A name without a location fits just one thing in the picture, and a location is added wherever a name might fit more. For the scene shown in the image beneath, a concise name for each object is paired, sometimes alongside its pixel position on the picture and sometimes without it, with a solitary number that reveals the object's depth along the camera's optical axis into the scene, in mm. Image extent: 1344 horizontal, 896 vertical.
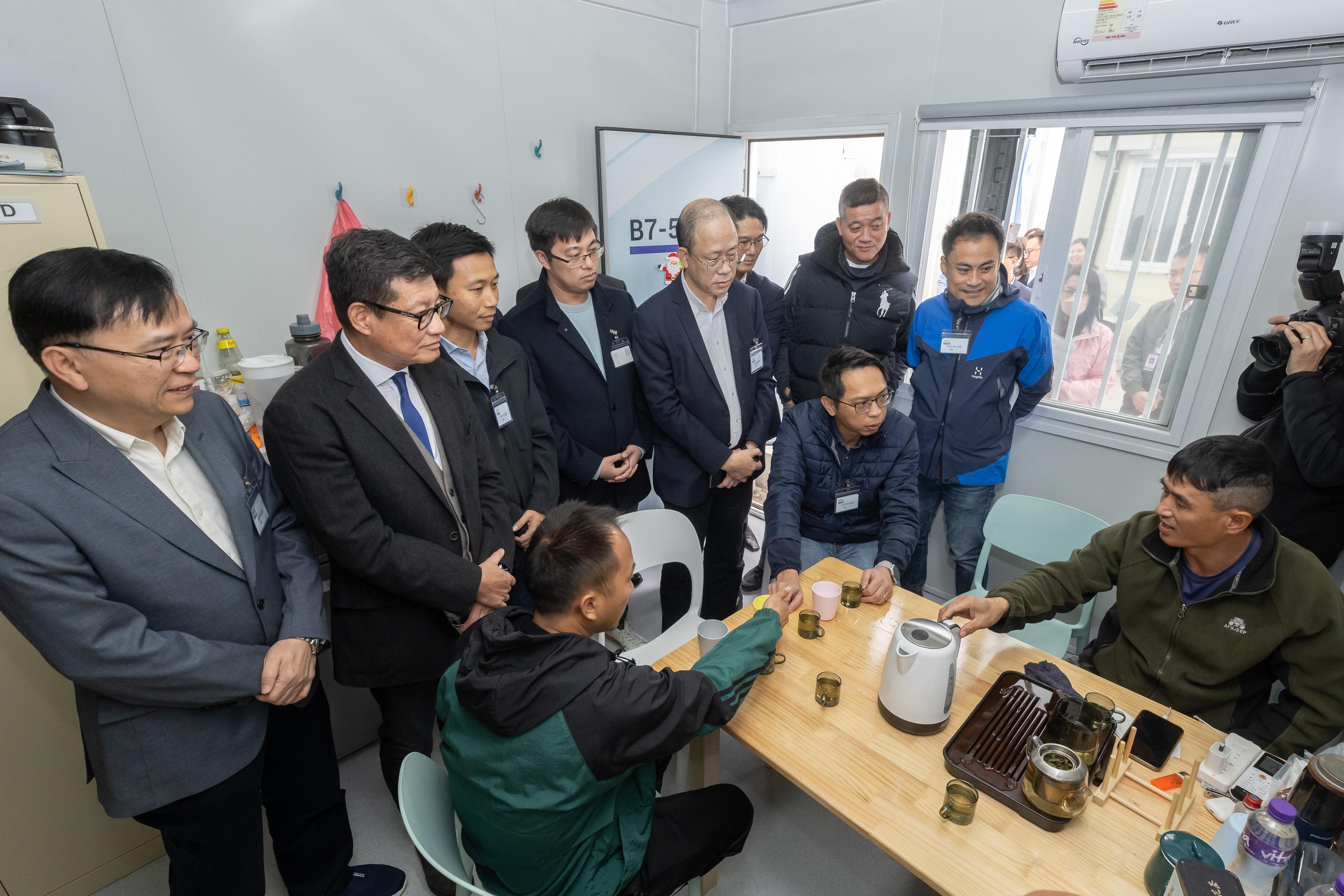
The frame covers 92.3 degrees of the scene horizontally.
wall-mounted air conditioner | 2096
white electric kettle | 1300
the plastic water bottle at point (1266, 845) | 980
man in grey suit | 1139
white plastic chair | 2067
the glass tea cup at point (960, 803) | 1176
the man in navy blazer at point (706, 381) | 2377
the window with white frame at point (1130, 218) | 2447
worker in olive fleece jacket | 1485
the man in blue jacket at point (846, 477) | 2053
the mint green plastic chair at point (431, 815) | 1109
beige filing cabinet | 1592
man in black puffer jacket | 2791
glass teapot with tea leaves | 1143
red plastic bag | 2801
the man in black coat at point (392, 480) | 1498
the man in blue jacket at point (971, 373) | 2541
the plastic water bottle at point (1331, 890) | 914
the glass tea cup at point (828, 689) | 1459
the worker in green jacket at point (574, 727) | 1139
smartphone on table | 1304
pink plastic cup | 1734
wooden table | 1117
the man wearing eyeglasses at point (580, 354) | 2307
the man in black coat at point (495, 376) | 1957
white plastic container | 2406
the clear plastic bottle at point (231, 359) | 2477
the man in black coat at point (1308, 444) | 1928
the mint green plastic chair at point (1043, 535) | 2250
